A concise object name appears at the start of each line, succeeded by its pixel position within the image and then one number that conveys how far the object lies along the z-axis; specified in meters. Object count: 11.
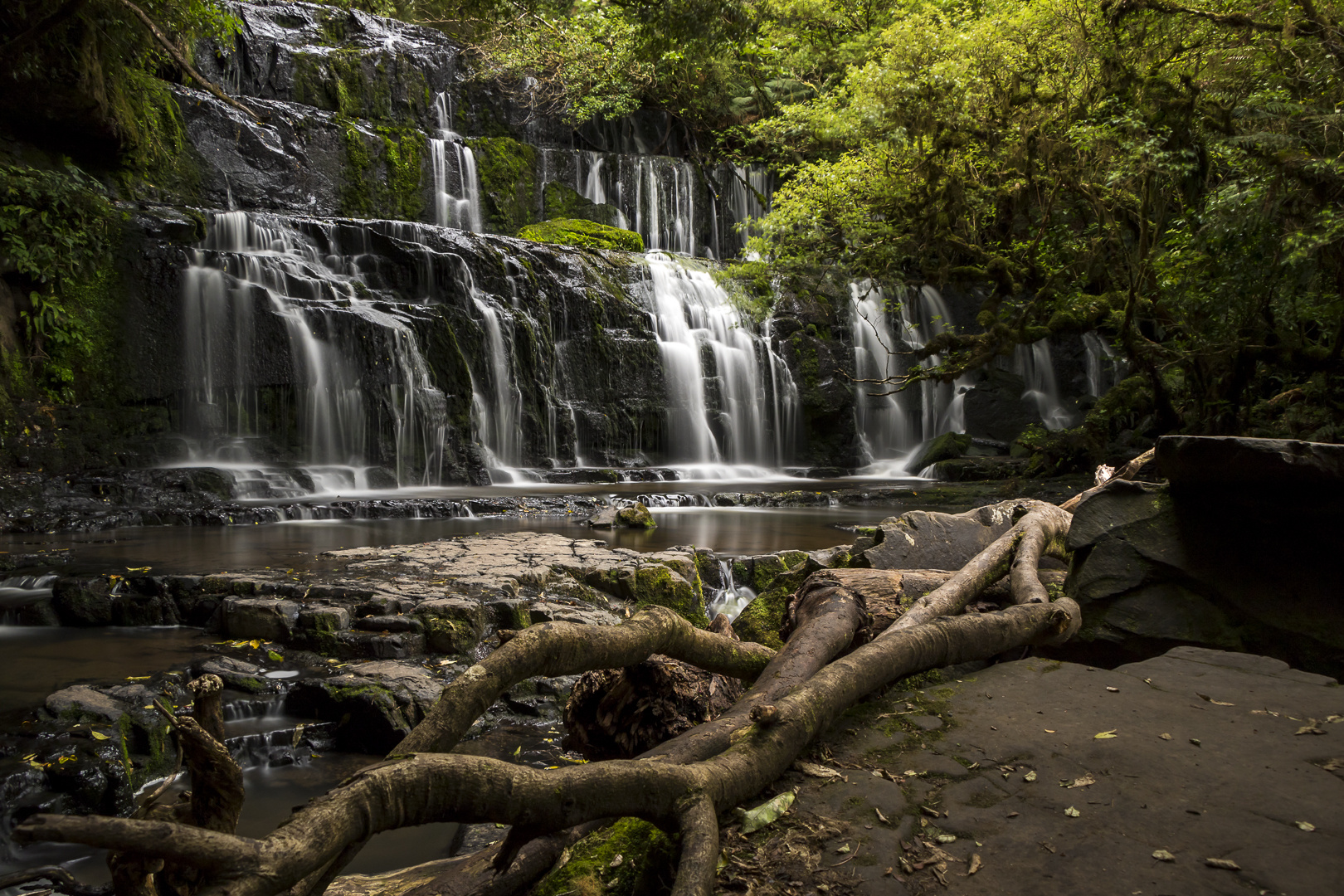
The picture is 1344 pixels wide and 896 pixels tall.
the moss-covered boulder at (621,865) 1.90
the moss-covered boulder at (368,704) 3.76
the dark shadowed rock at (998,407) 21.50
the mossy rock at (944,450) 18.80
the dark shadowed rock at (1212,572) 3.30
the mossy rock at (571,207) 23.75
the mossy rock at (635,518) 9.80
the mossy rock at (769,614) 4.32
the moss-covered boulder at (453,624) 4.55
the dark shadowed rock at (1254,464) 3.03
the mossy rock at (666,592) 5.66
